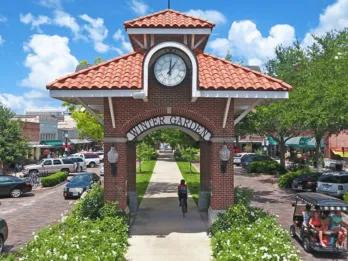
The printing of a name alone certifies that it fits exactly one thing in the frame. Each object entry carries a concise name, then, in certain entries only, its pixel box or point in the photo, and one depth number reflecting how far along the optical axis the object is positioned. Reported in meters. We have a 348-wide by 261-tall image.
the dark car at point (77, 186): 29.64
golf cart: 14.73
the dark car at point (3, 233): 15.55
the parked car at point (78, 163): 47.44
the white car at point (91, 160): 57.42
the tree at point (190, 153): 50.17
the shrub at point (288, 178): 33.69
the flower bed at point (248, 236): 11.12
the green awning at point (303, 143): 57.91
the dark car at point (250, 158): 51.20
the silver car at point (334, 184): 27.38
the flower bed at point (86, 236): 10.52
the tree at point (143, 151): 50.19
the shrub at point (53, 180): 36.66
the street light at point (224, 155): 16.56
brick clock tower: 15.96
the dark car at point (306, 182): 30.91
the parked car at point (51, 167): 45.31
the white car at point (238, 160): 57.75
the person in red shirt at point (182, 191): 20.71
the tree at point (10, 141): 44.53
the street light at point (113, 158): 16.45
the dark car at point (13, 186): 30.94
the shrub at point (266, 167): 43.84
